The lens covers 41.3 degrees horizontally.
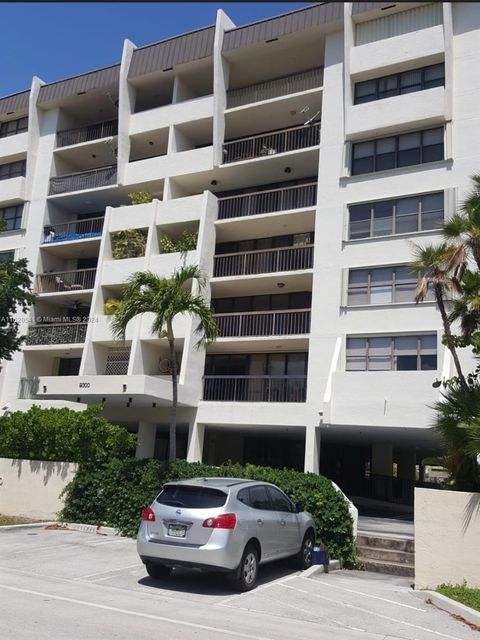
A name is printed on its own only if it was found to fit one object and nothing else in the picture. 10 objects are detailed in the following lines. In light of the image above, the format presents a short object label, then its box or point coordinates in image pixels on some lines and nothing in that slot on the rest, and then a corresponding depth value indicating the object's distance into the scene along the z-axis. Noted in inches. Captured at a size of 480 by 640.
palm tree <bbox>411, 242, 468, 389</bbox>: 573.0
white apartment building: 928.9
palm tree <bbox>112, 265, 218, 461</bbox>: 699.4
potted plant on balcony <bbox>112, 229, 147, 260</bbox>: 1139.3
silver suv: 400.6
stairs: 575.8
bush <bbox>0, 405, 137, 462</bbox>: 724.0
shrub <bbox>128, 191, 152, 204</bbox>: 1171.3
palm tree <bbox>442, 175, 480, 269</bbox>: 531.5
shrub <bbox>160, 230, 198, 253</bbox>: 1091.9
